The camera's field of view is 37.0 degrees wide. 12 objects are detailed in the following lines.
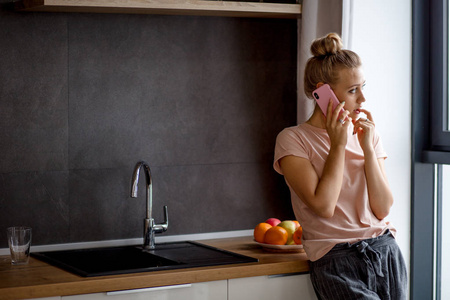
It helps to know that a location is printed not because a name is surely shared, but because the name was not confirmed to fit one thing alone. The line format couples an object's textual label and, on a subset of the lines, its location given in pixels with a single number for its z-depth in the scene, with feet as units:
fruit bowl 8.09
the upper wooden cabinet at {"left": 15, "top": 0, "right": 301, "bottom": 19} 7.98
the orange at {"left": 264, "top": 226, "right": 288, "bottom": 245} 8.12
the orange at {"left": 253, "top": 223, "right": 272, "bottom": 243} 8.38
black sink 7.27
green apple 8.26
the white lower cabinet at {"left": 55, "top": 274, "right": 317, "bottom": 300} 6.90
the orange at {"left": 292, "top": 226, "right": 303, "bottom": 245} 8.20
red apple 8.70
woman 7.16
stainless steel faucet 8.46
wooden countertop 6.51
